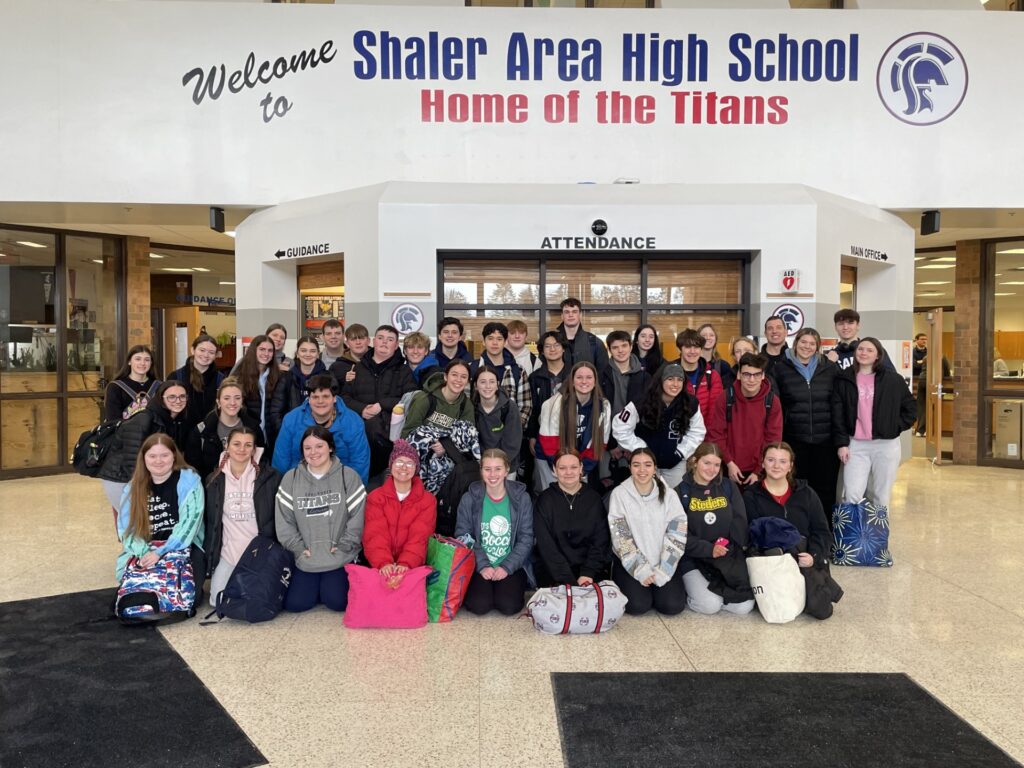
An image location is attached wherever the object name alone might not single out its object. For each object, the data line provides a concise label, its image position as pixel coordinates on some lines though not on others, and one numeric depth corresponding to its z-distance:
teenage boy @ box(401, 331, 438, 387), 5.40
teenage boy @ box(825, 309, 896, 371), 5.66
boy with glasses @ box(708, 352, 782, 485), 5.12
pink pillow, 4.05
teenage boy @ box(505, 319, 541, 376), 5.52
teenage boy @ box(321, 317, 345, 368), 5.80
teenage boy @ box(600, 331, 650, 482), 5.26
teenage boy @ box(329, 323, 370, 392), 5.46
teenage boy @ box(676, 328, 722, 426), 5.23
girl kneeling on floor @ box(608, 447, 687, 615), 4.23
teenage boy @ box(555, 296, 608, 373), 5.55
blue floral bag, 5.32
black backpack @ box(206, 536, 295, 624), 4.09
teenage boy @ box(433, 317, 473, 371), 5.52
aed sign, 7.05
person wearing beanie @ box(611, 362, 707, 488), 4.97
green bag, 4.20
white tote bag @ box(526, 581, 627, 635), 3.93
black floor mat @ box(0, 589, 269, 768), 2.77
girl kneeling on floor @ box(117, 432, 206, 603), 4.28
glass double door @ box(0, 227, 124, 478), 8.97
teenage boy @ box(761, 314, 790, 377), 5.55
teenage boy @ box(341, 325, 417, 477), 5.18
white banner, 7.49
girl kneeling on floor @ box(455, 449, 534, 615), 4.26
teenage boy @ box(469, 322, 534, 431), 5.23
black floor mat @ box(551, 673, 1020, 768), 2.73
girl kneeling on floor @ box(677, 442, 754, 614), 4.29
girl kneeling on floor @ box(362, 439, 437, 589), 4.23
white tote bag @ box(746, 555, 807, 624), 4.14
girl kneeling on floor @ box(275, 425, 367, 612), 4.31
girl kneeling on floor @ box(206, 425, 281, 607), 4.36
